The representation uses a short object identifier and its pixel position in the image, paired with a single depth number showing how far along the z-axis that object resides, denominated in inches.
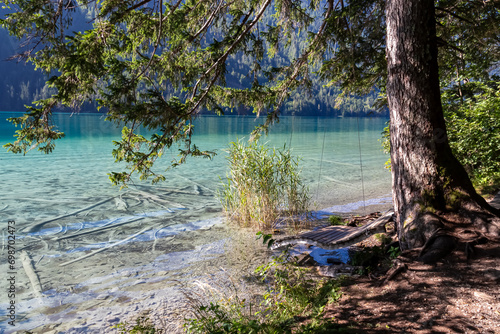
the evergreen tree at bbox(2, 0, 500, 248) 155.6
